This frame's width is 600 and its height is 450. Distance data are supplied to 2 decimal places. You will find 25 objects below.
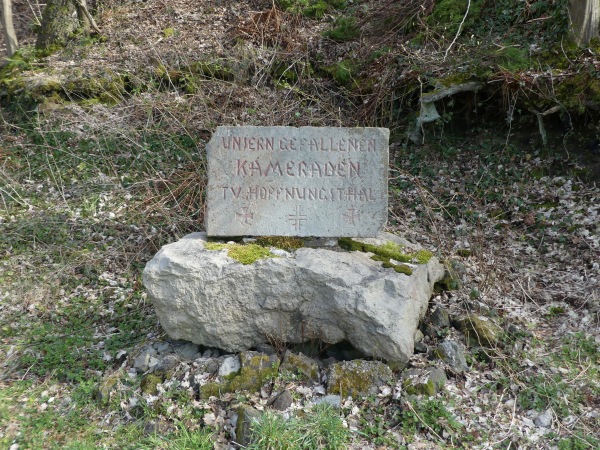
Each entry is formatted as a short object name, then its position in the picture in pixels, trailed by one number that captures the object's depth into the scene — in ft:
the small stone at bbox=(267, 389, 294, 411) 11.59
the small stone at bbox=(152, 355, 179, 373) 12.98
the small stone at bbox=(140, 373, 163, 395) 12.27
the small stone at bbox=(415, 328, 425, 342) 13.70
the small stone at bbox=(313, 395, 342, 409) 11.58
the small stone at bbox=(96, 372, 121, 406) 12.36
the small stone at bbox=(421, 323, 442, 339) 13.75
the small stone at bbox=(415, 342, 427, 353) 13.32
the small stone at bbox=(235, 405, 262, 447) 10.73
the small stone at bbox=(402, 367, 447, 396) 11.86
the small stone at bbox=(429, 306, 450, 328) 13.97
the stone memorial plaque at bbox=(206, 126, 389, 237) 14.28
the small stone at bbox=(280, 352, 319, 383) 12.45
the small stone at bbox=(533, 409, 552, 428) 11.35
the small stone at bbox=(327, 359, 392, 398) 11.97
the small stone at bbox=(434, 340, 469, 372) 12.82
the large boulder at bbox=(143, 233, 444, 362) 12.70
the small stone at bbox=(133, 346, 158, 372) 13.20
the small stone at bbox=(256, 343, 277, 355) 13.38
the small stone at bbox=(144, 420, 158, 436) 11.32
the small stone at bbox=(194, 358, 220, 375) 12.76
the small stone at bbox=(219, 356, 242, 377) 12.69
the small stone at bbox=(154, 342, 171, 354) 13.76
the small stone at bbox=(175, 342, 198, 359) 13.57
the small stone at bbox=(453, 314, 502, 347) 13.43
